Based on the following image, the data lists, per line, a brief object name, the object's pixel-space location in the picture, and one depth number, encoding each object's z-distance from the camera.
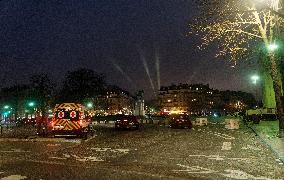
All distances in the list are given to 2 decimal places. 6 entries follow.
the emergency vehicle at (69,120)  28.64
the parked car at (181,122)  44.75
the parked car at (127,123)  42.69
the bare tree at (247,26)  23.69
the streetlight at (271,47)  26.09
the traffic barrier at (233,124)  41.44
